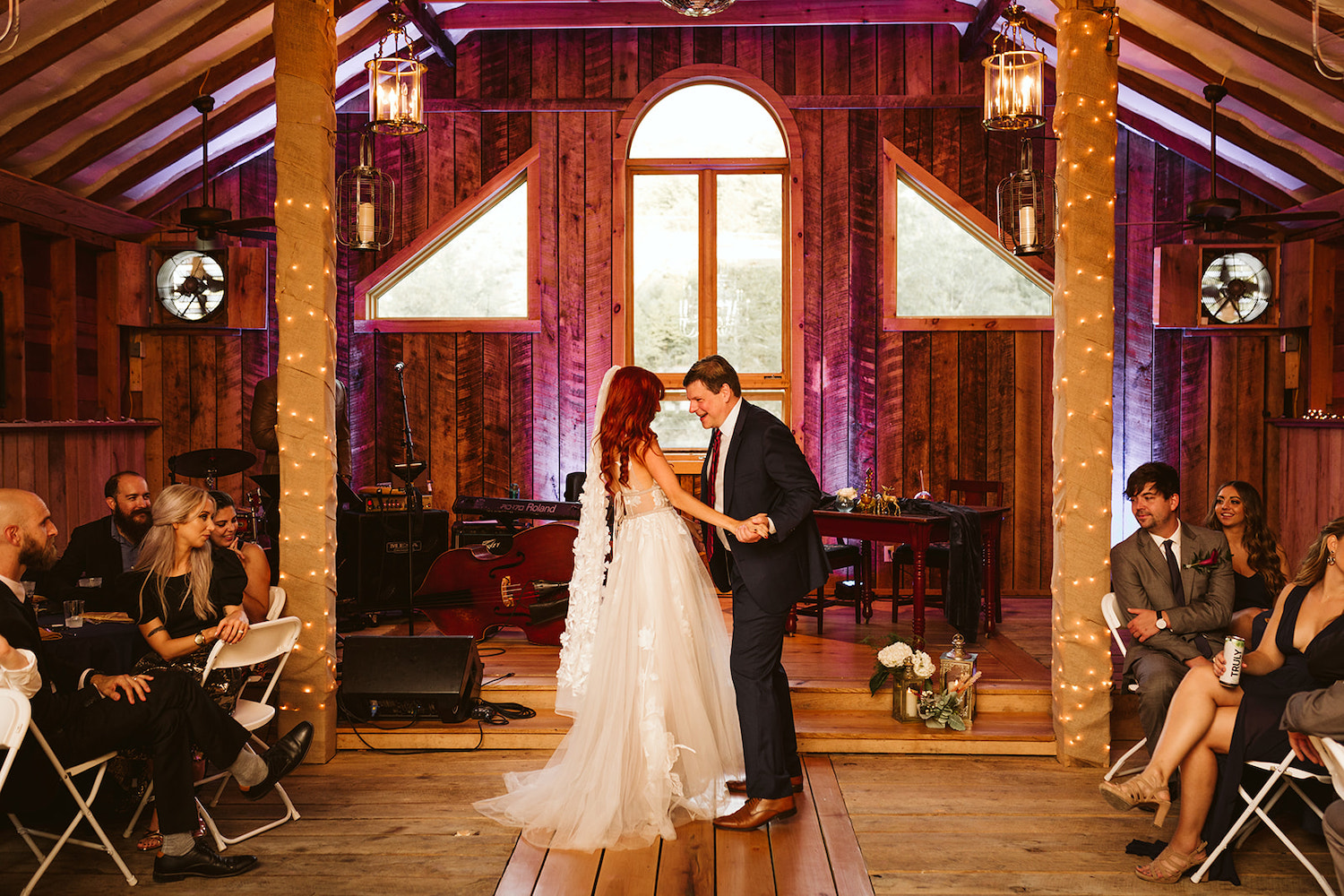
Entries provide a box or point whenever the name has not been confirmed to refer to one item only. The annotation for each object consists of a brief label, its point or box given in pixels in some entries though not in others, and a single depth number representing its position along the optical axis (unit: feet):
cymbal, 20.85
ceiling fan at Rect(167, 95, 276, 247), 20.61
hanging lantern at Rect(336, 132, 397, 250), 22.31
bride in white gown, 12.98
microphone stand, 19.37
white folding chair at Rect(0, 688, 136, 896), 9.77
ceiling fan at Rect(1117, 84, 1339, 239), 20.45
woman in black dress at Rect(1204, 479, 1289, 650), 15.31
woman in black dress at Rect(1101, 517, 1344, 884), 11.61
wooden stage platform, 16.22
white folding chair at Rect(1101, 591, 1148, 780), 14.73
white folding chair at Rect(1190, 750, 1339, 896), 11.05
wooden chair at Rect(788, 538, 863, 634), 22.08
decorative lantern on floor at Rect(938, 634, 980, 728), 16.60
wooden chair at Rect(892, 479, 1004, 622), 22.90
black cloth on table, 20.44
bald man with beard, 11.00
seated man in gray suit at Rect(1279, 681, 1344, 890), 10.10
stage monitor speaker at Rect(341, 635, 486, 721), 16.60
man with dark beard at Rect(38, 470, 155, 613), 16.98
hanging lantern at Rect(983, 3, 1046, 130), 19.52
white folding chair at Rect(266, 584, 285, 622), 14.59
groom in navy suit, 12.94
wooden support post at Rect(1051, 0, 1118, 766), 15.52
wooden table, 19.61
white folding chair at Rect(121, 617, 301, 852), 12.39
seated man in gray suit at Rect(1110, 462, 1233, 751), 14.33
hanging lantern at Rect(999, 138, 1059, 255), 22.75
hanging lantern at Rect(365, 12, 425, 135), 19.44
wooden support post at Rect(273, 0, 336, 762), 15.70
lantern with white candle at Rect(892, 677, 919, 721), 16.76
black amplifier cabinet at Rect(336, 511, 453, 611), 22.34
